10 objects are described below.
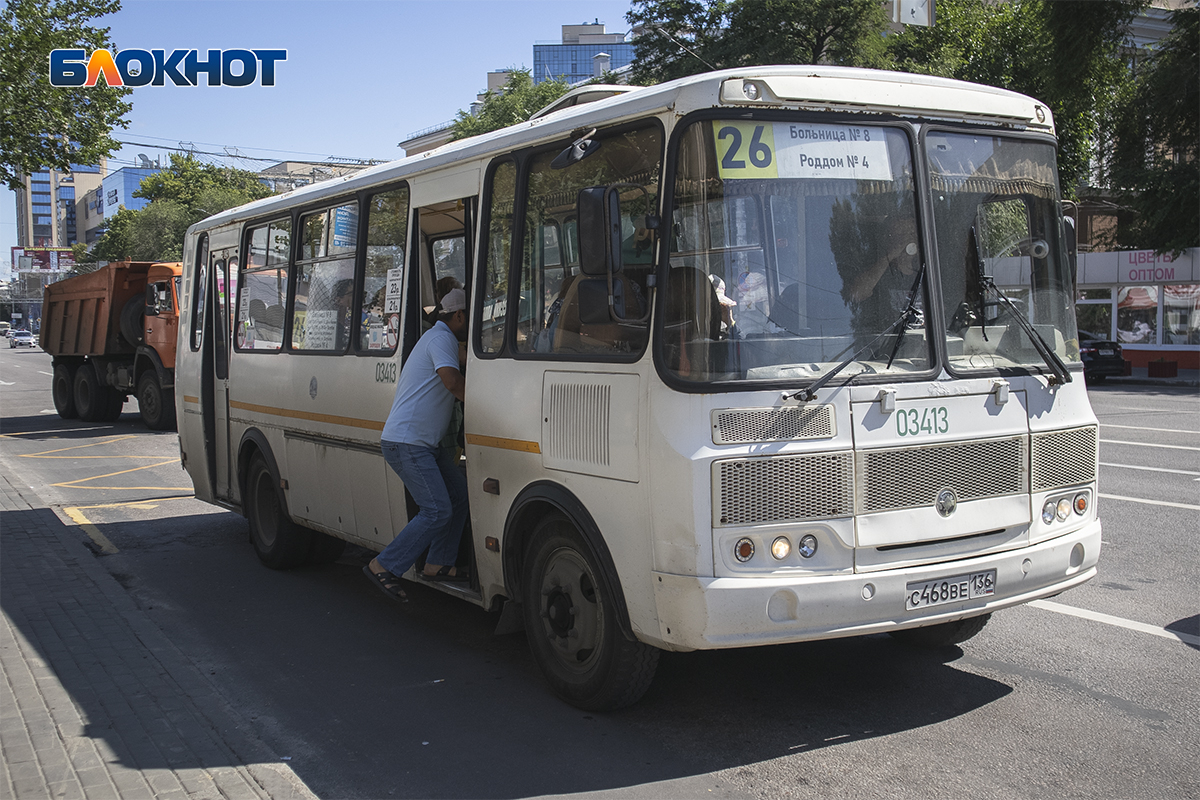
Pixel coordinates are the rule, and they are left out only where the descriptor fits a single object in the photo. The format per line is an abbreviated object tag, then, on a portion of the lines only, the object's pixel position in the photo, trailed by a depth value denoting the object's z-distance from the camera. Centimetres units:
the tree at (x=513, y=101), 4444
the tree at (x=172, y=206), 8031
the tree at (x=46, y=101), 2369
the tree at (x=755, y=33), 3066
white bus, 442
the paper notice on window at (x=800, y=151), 448
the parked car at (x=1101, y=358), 2967
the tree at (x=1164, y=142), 2819
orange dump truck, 2117
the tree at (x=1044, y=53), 2623
